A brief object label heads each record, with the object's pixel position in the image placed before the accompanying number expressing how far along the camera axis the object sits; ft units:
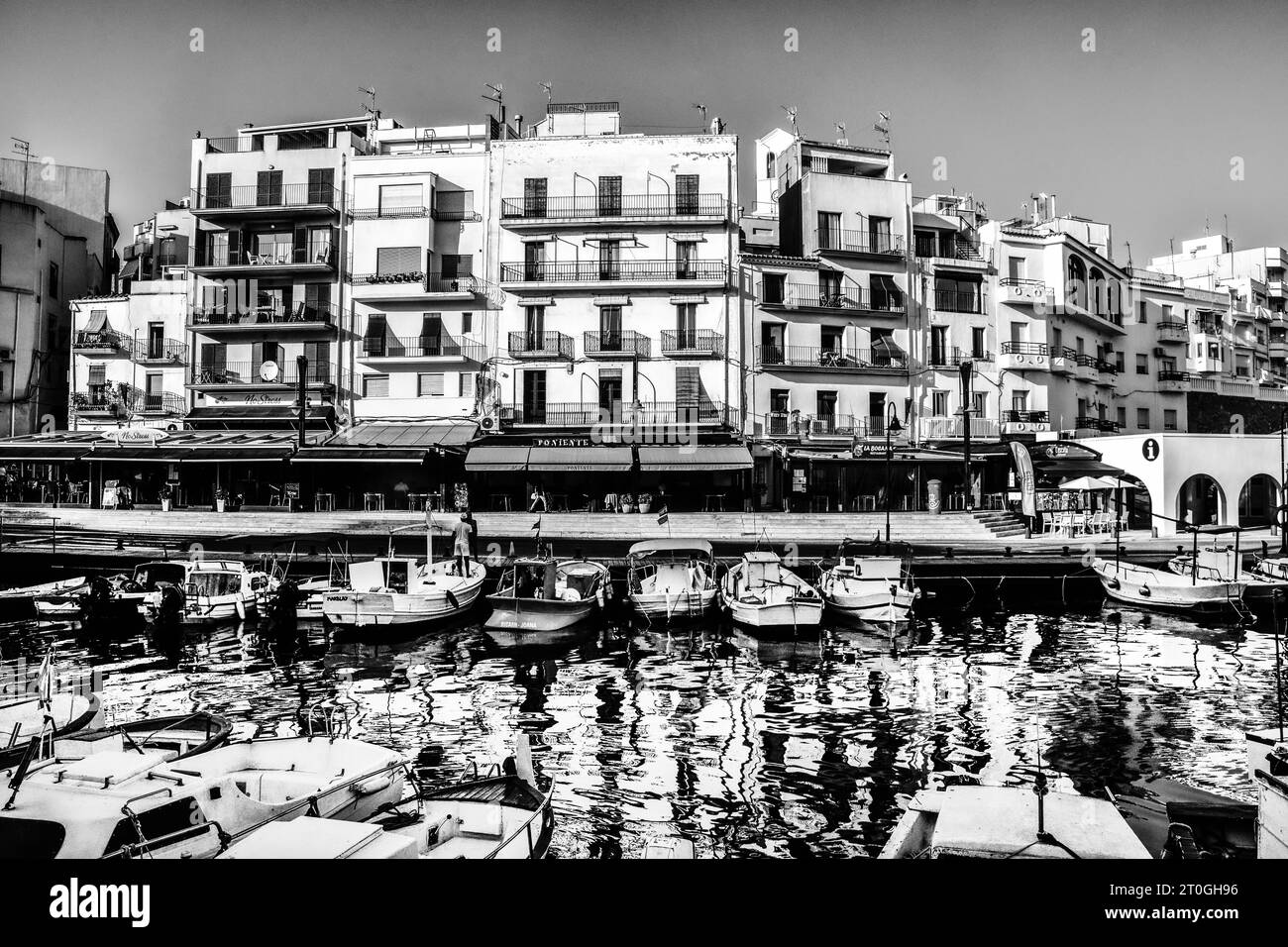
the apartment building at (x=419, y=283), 124.98
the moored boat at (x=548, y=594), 65.82
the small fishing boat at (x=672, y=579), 72.95
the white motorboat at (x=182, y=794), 20.30
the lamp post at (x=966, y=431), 110.63
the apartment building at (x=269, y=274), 125.29
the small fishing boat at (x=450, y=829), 16.78
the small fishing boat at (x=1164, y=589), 75.82
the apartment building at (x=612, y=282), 122.93
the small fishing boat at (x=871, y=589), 70.59
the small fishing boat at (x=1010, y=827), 17.65
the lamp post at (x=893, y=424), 117.99
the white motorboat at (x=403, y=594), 66.74
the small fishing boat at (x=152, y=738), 25.90
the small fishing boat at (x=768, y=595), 67.00
